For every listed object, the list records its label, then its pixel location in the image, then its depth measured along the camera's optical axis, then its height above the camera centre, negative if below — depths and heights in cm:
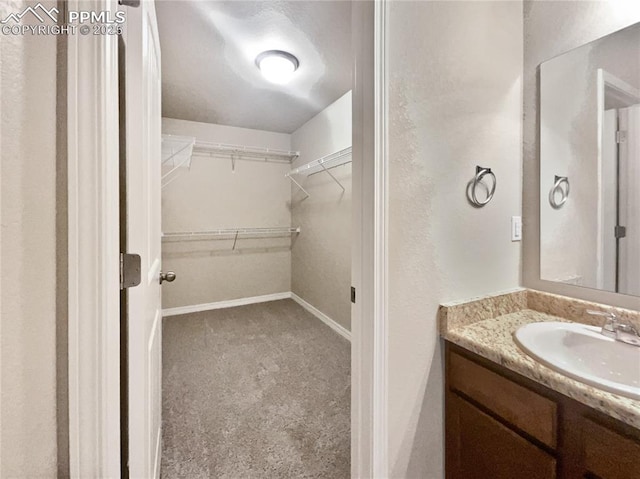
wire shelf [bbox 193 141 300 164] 364 +112
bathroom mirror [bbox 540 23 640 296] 106 +29
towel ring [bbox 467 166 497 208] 121 +21
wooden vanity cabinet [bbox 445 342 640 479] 72 -57
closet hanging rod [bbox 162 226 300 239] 358 +4
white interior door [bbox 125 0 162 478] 76 +3
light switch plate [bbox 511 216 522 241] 135 +4
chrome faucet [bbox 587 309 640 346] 96 -32
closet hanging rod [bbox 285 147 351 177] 280 +79
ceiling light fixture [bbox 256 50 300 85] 211 +130
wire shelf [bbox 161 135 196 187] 301 +91
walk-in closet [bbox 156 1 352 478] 164 -5
